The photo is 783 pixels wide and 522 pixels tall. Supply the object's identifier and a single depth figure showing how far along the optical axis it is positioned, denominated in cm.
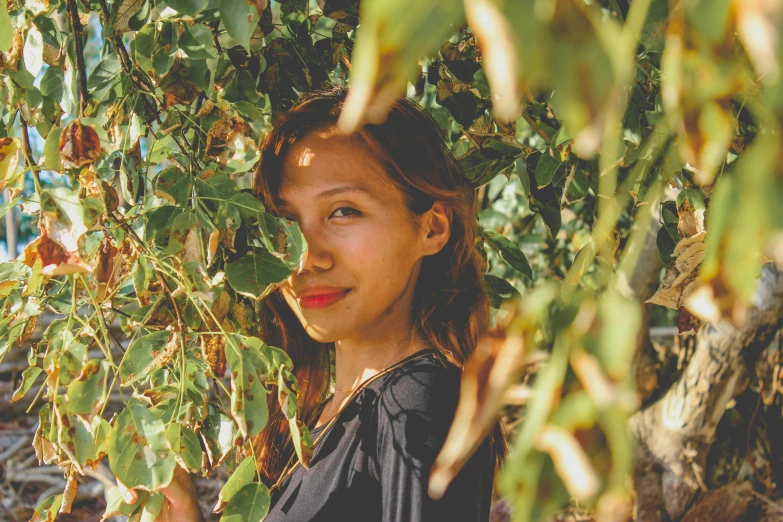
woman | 108
